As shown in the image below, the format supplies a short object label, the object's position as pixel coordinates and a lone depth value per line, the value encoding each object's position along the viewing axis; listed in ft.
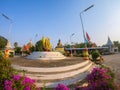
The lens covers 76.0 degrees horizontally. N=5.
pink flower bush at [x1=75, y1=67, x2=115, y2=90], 11.79
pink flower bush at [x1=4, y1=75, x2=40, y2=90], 7.50
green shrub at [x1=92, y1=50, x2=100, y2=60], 34.23
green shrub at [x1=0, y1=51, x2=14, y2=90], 8.58
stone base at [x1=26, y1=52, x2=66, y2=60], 23.70
